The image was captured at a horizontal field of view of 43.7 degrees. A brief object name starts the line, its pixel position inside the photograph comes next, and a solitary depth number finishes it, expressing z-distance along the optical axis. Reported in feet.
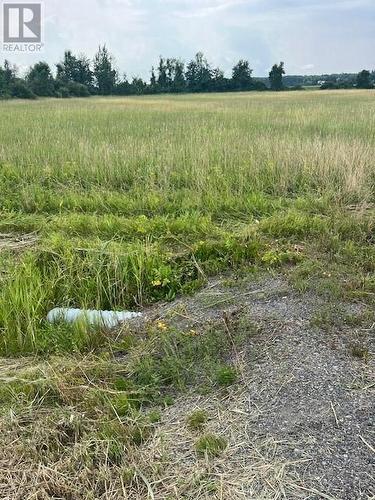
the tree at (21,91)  166.20
